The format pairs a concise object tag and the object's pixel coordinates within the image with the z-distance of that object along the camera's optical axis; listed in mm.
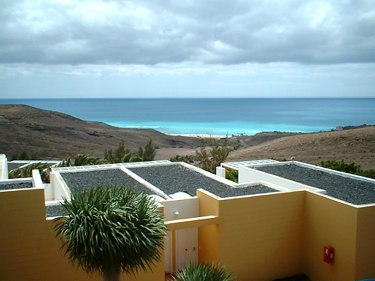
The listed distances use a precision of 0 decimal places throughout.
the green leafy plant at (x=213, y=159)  32719
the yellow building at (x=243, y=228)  10562
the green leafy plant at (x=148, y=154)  35500
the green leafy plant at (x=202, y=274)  8562
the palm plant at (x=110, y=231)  8312
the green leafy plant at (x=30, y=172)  21875
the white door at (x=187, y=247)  13961
